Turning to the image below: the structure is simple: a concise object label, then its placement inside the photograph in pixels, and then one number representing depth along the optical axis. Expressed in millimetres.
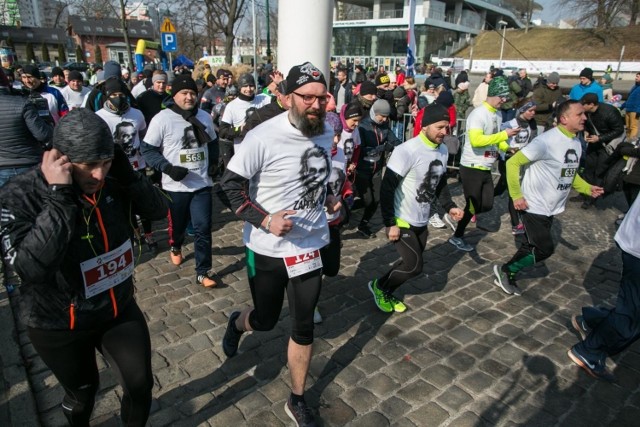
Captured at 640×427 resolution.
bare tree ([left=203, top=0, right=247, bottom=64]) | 28305
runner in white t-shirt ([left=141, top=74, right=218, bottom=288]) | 4762
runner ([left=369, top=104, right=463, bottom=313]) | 4137
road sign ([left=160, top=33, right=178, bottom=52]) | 15148
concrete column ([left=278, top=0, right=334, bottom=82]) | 6500
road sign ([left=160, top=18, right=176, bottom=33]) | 15148
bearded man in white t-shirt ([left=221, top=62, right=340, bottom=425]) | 2775
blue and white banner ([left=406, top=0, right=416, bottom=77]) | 10880
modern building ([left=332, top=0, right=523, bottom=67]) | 62656
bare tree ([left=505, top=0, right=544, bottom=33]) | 87481
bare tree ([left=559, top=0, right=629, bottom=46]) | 56672
